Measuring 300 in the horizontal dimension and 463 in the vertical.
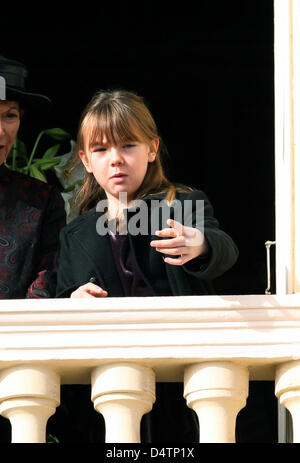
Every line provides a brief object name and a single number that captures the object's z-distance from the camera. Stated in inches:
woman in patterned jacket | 357.7
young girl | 333.1
